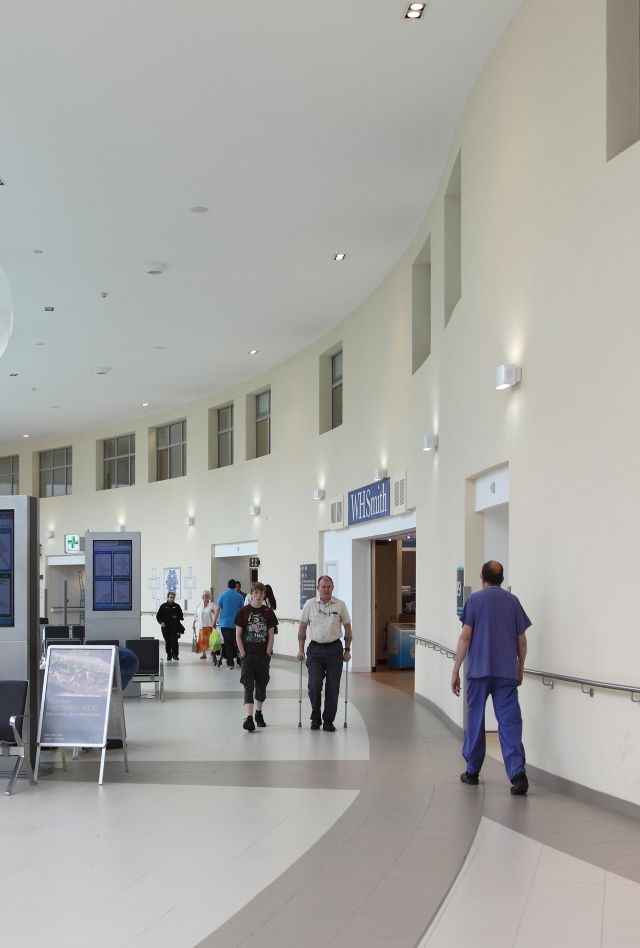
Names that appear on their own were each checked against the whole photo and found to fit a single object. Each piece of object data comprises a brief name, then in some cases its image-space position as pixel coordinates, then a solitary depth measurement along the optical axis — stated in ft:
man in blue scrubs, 22.48
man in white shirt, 32.53
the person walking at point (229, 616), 58.03
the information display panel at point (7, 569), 25.29
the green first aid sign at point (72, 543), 94.79
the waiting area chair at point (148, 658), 42.70
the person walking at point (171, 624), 67.72
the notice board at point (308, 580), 61.57
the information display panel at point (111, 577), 45.75
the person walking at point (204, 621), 67.36
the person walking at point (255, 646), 32.63
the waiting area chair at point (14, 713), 23.15
